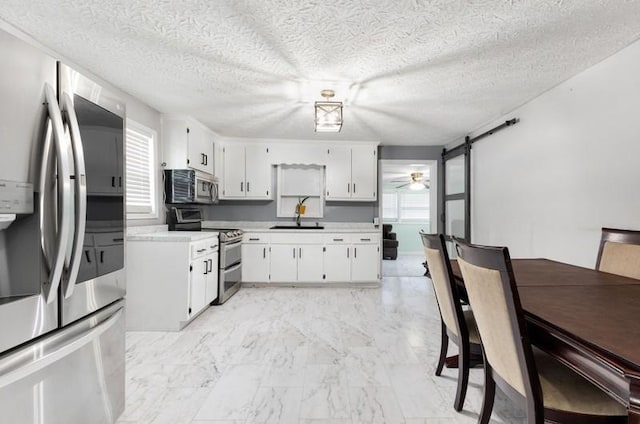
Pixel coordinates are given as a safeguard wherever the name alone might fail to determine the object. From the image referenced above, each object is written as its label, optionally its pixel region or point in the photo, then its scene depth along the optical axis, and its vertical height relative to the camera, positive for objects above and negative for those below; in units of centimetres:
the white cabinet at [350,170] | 497 +64
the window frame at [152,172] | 344 +43
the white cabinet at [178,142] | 377 +82
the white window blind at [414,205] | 956 +18
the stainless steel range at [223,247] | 384 -49
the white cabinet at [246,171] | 491 +61
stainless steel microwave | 378 +28
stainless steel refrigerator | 97 -10
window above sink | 513 +45
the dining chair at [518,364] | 110 -59
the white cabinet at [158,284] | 301 -72
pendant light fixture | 293 +92
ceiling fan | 780 +79
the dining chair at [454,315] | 176 -60
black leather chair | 759 -92
